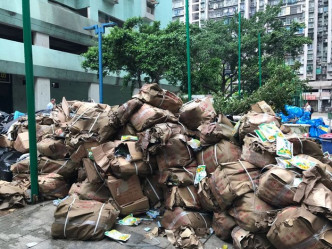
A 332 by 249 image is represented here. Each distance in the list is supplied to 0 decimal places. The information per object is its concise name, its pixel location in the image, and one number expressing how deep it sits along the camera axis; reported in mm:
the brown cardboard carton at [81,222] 3211
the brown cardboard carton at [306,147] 3398
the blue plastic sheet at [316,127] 7677
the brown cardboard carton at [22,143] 5570
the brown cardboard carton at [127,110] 4102
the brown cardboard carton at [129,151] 3740
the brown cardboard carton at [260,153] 3188
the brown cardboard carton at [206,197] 3289
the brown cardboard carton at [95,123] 4246
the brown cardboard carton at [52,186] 4522
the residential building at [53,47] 15492
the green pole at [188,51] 7914
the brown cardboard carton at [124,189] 3717
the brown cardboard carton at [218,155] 3604
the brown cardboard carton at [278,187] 2773
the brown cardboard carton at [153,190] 3973
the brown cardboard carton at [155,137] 3617
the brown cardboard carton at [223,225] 3139
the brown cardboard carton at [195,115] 4281
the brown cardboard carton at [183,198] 3459
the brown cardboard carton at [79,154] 4332
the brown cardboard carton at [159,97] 4254
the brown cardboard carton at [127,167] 3650
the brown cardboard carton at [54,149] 4883
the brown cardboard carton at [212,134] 3669
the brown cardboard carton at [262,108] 4348
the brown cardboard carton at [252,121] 3615
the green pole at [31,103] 4266
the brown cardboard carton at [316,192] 2471
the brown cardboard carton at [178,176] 3592
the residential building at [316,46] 49719
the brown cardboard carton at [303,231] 2434
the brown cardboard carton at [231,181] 3045
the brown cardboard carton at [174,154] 3697
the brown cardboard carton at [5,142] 6028
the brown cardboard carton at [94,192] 3964
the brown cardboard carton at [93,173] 3934
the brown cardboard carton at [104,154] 3729
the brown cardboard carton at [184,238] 3016
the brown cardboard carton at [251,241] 2809
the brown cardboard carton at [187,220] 3324
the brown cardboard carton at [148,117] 3939
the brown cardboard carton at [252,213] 2768
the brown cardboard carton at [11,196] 4184
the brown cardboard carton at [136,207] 3750
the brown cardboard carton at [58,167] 4809
